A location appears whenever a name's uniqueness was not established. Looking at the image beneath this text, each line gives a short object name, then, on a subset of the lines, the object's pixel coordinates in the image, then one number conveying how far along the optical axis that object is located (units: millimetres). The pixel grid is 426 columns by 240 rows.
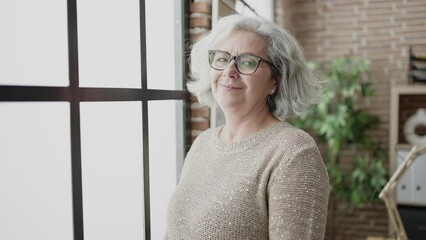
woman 1100
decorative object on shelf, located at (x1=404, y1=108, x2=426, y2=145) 3529
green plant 3498
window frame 1052
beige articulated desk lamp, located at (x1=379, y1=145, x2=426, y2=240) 2115
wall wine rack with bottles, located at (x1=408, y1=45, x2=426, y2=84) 3473
